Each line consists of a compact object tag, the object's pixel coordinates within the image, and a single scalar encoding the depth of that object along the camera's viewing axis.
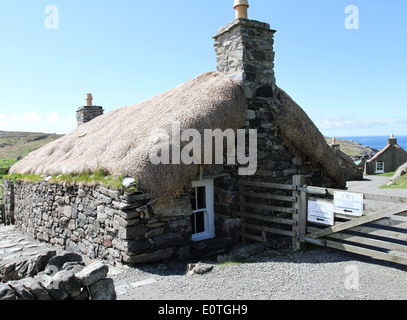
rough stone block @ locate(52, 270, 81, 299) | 4.06
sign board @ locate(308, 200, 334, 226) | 6.46
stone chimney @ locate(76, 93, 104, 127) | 16.30
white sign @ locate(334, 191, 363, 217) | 6.04
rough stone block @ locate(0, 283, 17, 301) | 3.86
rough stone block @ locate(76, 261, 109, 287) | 4.20
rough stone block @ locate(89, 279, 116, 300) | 4.28
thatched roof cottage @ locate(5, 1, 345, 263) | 6.57
